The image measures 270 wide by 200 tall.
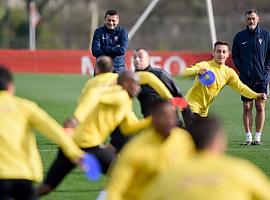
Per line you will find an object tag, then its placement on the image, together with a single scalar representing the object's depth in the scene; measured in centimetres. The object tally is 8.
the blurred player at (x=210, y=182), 1164
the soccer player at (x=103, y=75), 2134
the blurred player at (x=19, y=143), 1672
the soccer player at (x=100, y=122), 1956
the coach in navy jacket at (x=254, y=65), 3331
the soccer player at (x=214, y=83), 2945
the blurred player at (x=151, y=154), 1455
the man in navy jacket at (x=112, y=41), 3312
